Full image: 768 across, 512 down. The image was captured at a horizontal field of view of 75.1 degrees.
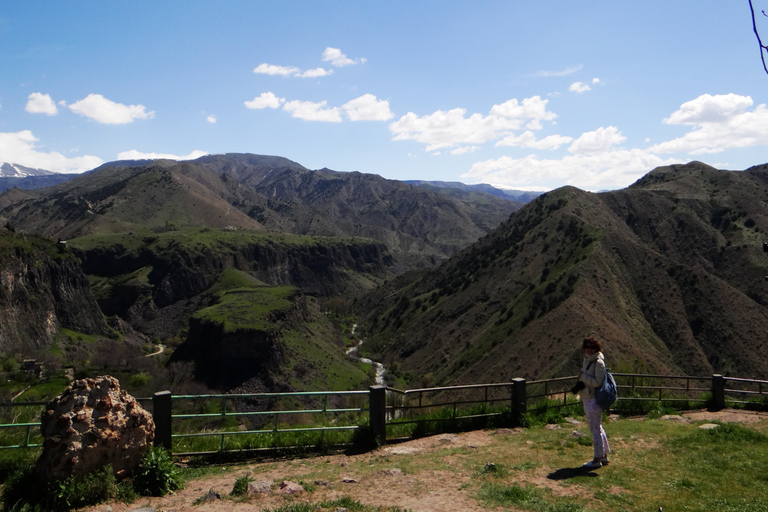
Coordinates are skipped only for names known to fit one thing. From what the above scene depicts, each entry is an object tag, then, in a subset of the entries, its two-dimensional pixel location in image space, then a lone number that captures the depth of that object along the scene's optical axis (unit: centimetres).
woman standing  1009
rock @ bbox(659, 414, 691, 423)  1468
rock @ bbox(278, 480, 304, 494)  896
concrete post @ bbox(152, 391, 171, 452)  1068
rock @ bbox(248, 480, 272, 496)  894
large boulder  856
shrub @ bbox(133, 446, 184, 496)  915
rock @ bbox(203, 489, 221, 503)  869
